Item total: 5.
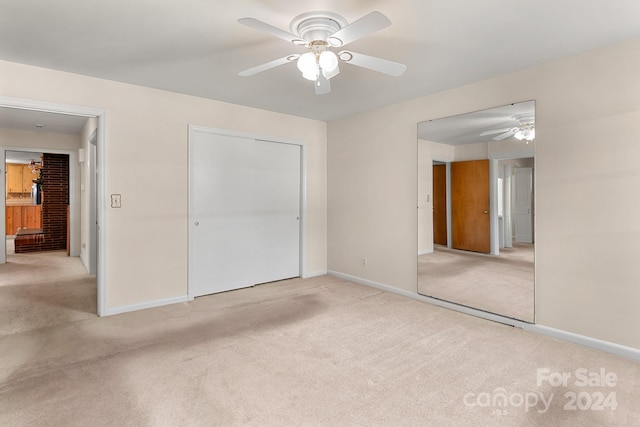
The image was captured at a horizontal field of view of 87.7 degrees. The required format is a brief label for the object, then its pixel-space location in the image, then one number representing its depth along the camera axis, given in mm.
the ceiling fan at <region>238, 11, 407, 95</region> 1955
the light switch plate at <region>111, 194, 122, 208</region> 3340
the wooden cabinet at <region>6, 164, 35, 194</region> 10500
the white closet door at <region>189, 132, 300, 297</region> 3926
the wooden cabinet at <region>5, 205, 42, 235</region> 8992
